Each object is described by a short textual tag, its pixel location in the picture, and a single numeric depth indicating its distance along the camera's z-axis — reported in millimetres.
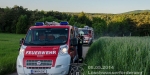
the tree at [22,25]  78731
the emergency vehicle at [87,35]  29391
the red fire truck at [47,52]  7352
